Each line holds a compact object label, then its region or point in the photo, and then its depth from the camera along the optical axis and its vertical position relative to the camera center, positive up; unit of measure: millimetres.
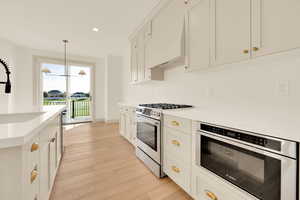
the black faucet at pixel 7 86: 1185 +122
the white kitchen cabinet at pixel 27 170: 642 -415
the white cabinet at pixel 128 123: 2678 -549
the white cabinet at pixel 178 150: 1387 -587
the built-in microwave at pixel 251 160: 739 -432
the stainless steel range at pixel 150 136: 1783 -568
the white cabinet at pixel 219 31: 966 +691
